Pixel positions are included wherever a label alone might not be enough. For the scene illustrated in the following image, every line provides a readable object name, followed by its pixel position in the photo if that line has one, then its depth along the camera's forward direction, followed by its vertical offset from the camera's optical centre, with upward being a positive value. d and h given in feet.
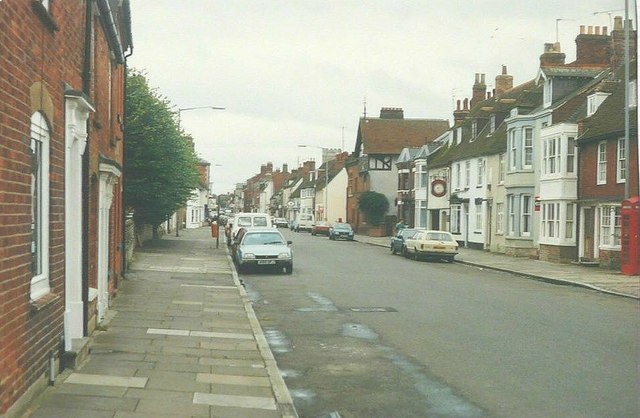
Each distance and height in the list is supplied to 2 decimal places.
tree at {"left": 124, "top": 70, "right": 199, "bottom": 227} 95.86 +6.11
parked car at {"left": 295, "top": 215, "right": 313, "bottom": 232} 270.46 -7.16
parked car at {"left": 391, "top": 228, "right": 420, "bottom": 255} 123.65 -6.15
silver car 82.12 -5.27
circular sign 163.22 +3.71
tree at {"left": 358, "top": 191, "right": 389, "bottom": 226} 229.04 -0.67
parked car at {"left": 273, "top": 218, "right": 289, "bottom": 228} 308.81 -8.24
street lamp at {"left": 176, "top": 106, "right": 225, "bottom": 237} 125.75 +14.84
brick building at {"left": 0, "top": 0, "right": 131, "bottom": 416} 19.49 +0.39
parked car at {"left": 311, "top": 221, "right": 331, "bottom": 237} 226.17 -7.47
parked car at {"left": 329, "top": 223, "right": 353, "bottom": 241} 192.34 -7.25
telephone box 80.53 -3.54
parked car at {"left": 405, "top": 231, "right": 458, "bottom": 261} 111.96 -6.14
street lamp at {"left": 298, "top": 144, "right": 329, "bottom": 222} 273.79 -2.92
